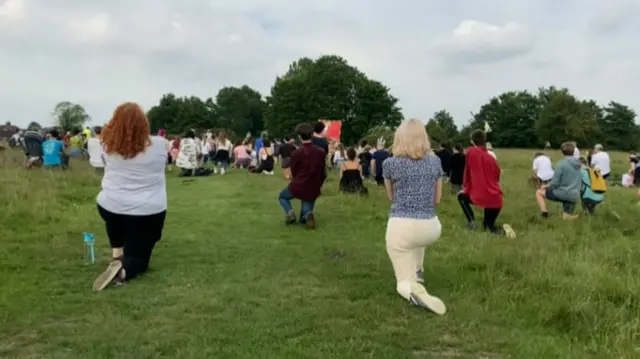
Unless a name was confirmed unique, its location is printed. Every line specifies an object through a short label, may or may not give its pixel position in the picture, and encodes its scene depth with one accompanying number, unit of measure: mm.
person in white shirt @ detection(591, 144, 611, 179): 23719
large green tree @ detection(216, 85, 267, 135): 126438
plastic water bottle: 7691
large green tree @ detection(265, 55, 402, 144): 86875
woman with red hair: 6875
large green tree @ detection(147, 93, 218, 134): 117062
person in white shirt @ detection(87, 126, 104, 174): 19312
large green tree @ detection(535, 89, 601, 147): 97688
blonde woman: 6289
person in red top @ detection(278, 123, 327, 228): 11023
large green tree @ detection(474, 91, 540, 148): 107062
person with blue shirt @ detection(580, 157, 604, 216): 13828
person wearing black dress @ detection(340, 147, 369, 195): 15844
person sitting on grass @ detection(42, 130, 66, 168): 21203
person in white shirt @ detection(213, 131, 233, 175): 24516
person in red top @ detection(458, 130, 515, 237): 11172
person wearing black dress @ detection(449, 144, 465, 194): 17438
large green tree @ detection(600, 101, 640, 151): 102225
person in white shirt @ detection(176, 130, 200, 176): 22422
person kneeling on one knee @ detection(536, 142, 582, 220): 12812
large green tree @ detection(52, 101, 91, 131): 127875
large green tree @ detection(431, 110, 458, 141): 113200
